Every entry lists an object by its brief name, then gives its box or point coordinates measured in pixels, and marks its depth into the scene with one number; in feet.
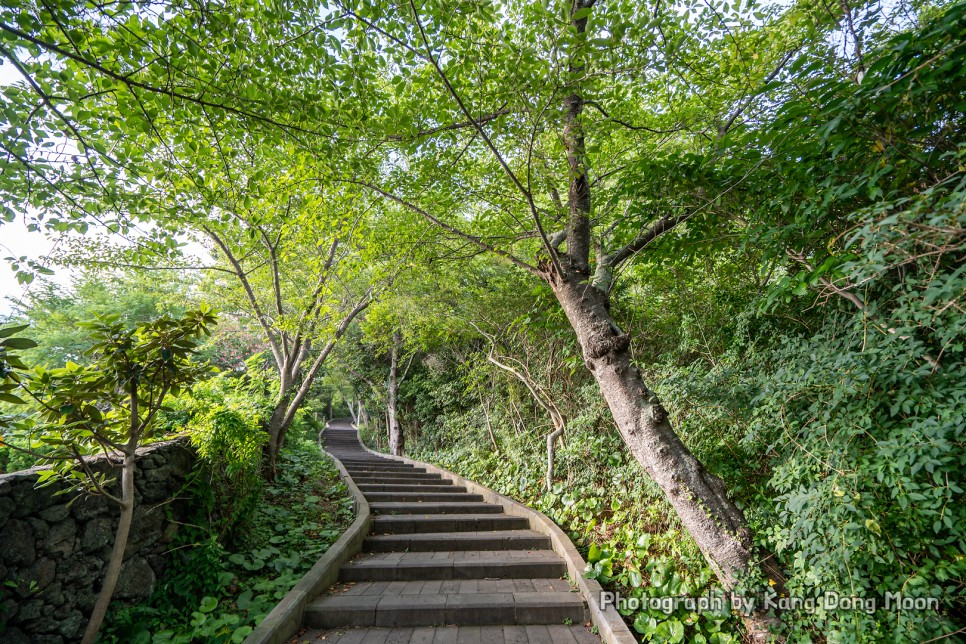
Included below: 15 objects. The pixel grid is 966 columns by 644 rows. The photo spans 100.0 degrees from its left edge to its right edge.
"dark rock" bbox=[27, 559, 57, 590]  8.43
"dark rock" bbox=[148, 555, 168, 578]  10.65
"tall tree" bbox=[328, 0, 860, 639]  9.55
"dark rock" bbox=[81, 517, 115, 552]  9.48
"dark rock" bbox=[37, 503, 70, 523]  8.82
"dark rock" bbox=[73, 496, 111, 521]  9.46
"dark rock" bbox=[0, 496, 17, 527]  8.14
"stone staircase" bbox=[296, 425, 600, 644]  10.46
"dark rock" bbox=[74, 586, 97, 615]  9.11
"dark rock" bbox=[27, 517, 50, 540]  8.63
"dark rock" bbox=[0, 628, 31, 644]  7.86
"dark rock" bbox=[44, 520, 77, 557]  8.84
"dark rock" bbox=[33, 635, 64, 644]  8.33
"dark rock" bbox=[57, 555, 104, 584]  8.95
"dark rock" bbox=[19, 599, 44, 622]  8.21
